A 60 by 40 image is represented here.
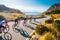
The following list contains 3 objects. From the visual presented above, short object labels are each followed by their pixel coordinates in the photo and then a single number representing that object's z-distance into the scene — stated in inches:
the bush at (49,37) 198.7
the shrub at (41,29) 240.8
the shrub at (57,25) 267.2
